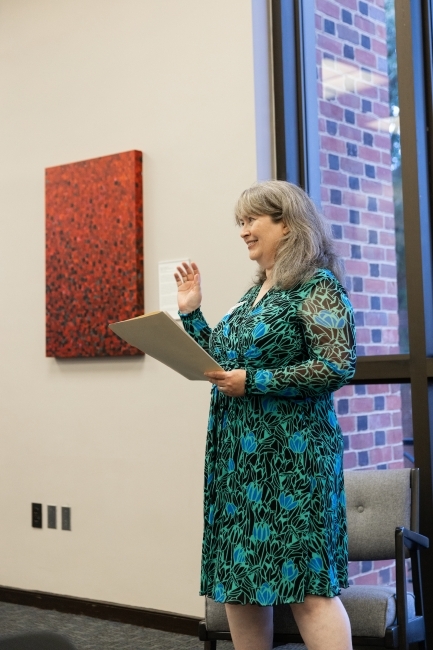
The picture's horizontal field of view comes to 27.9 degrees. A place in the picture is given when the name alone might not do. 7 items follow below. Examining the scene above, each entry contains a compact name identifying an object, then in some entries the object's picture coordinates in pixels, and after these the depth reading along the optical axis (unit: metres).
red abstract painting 4.07
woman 2.27
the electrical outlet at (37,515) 4.40
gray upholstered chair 2.54
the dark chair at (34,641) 1.29
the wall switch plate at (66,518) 4.29
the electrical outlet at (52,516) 4.34
